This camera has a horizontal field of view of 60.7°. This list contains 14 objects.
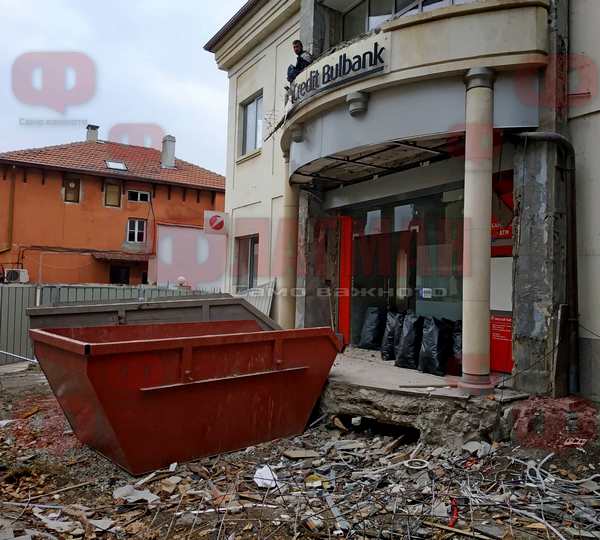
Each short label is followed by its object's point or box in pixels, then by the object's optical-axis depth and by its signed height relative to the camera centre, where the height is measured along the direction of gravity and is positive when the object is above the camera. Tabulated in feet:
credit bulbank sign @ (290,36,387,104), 21.08 +9.61
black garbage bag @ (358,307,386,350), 29.14 -2.43
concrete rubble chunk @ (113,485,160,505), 14.24 -6.07
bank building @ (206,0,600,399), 18.28 +5.56
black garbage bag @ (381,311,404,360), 25.86 -2.50
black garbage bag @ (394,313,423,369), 23.52 -2.55
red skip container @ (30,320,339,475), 15.44 -3.54
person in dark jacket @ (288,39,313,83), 27.07 +11.83
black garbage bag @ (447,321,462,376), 22.29 -2.89
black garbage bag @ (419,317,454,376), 21.98 -2.53
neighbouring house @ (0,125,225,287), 79.71 +11.28
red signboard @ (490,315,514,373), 20.70 -2.20
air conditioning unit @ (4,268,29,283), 63.67 +0.27
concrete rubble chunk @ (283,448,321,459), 17.69 -5.89
